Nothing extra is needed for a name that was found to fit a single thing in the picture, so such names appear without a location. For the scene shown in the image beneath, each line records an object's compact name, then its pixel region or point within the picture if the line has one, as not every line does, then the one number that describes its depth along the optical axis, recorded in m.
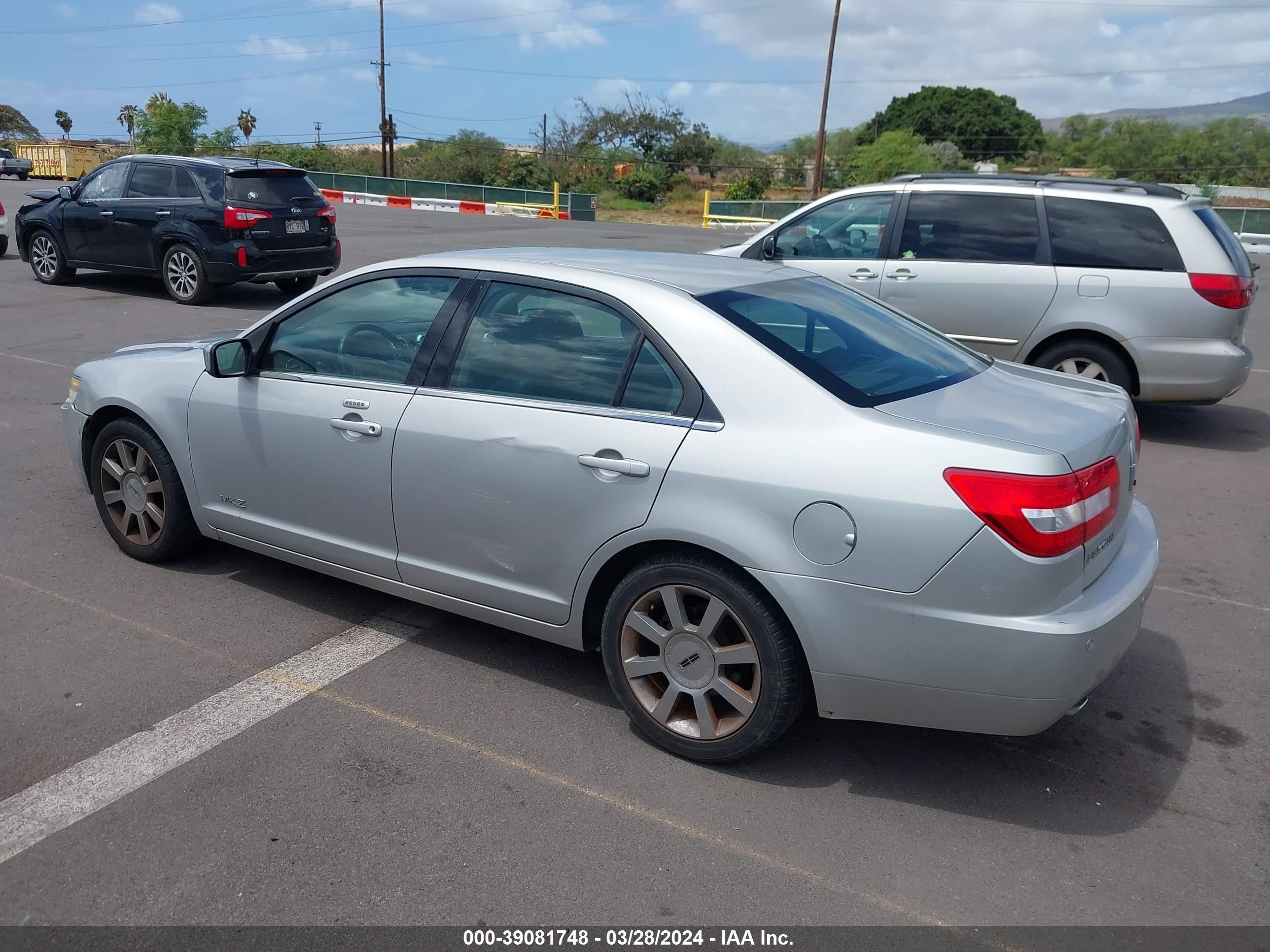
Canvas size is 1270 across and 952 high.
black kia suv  12.72
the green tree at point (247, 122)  93.75
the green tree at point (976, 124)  95.19
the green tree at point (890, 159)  55.50
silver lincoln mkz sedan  3.03
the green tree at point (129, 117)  117.56
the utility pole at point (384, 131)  56.84
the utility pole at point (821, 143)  40.81
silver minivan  7.58
